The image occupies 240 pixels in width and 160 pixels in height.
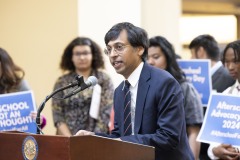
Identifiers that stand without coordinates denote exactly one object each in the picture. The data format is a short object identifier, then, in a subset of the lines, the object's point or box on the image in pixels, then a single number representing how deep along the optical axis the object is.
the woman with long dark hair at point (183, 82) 7.85
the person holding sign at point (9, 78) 8.35
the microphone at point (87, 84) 5.08
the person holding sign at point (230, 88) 6.71
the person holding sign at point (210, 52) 9.44
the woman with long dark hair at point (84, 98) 8.75
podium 4.41
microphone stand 5.10
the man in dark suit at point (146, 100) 5.21
